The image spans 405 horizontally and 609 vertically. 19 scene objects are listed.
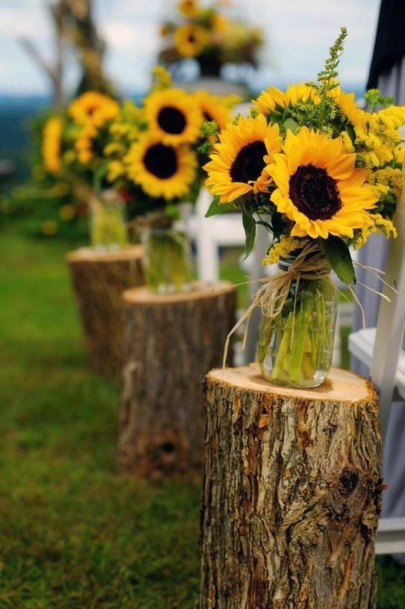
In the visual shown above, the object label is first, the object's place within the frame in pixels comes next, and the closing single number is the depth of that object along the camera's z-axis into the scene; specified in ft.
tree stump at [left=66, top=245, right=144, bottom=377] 11.70
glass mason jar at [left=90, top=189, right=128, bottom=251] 11.84
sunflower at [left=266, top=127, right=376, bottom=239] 4.16
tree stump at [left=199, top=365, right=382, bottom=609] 4.51
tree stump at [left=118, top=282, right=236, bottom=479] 8.09
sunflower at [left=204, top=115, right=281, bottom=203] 4.45
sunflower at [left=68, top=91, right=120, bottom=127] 9.07
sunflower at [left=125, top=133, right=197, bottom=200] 7.54
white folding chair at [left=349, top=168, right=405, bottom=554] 4.69
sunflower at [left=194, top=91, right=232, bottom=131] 7.66
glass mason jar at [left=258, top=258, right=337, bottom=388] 4.76
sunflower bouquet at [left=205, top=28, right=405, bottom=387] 4.25
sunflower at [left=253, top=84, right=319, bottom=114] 4.61
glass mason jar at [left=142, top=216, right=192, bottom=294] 8.57
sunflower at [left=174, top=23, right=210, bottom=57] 16.12
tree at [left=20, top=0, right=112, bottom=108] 24.90
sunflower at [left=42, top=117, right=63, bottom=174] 11.46
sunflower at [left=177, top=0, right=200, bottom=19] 15.20
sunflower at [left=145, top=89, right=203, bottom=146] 7.36
